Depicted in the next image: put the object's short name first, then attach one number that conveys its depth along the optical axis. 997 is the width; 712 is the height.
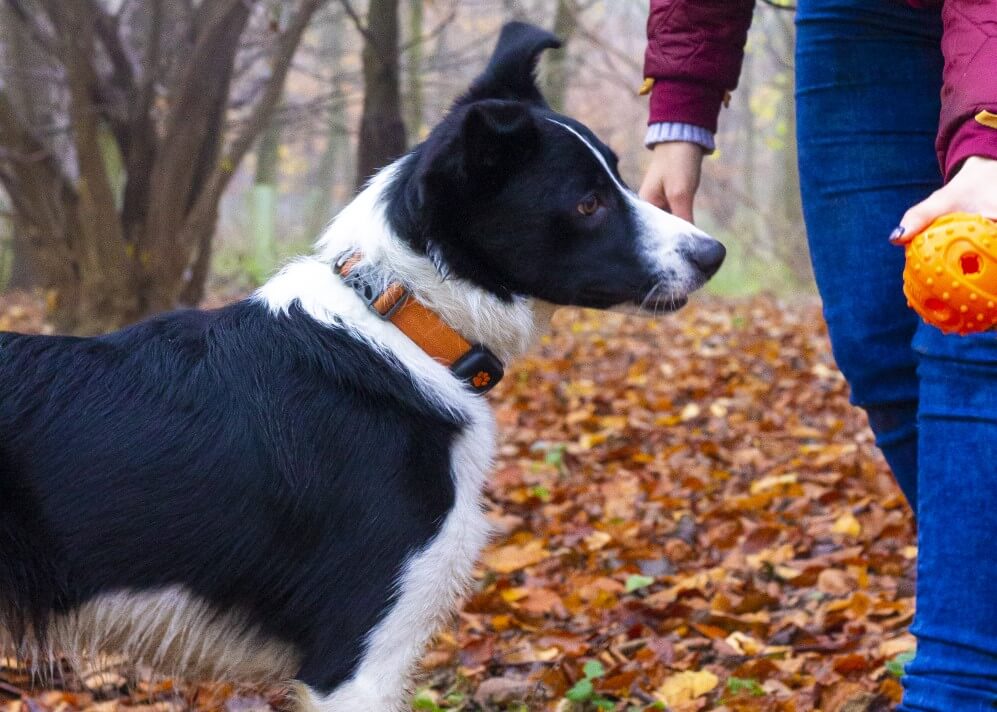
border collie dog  2.37
